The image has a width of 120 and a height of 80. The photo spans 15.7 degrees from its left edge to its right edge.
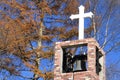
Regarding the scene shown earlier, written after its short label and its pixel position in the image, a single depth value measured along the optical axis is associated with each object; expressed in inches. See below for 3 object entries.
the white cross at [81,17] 481.7
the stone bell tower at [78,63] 452.8
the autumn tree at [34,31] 651.5
